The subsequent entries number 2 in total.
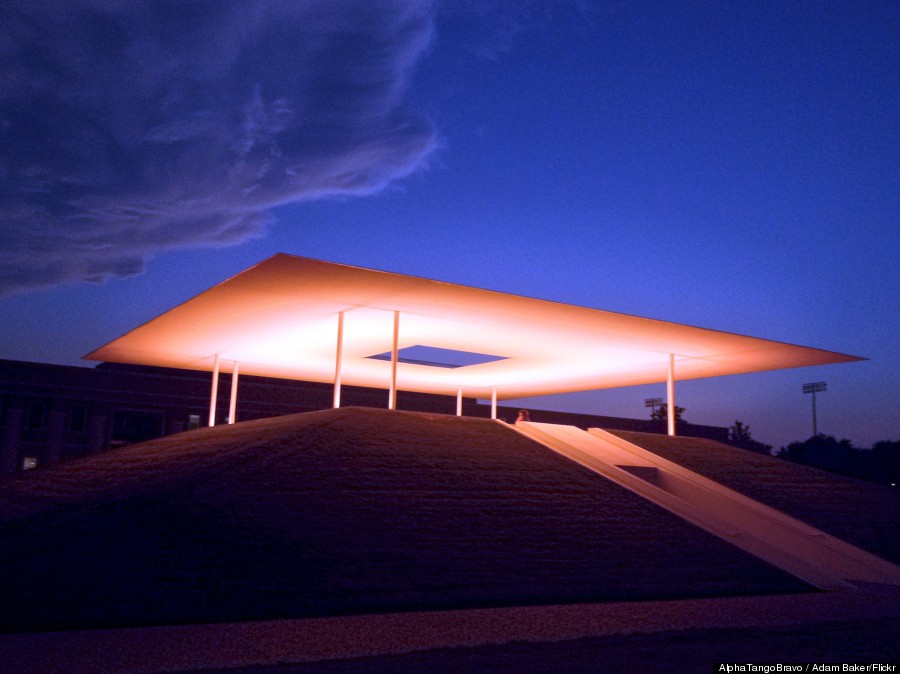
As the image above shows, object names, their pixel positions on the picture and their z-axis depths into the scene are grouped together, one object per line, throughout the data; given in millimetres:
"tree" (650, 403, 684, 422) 49688
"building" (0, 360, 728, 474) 27547
